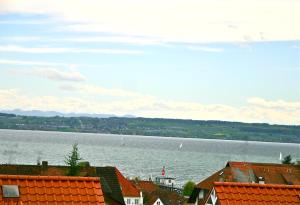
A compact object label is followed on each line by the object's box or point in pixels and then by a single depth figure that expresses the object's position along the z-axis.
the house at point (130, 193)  79.88
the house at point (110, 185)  59.22
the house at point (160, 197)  90.53
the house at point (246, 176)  72.62
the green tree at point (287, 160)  109.43
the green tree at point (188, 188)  116.38
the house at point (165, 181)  144.07
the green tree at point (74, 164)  57.62
